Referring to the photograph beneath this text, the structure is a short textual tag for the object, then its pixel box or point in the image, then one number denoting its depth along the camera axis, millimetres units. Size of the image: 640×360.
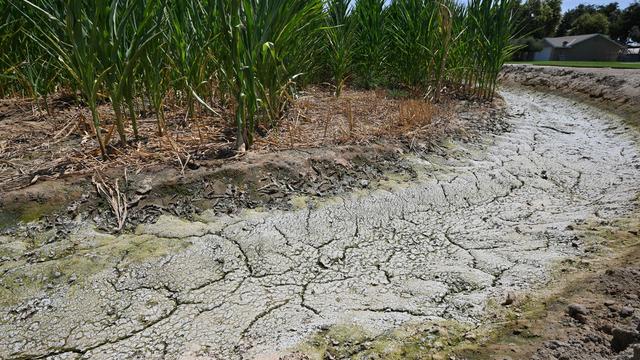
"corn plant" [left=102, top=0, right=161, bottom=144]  2035
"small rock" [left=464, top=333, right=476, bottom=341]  1274
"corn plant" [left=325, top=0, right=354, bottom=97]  4410
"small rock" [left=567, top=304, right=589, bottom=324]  1216
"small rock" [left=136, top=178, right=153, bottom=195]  1993
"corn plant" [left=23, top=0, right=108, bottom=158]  1885
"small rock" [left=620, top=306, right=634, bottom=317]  1189
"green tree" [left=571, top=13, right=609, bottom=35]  35469
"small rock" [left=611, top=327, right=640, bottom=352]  1023
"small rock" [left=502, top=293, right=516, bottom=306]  1453
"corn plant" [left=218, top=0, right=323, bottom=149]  2244
